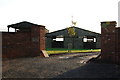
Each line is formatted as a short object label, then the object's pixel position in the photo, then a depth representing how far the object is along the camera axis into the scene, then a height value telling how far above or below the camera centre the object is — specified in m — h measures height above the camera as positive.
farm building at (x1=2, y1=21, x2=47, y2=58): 8.69 -0.15
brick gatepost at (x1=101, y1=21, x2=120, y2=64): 6.97 -0.11
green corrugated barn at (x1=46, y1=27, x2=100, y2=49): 20.32 +0.55
